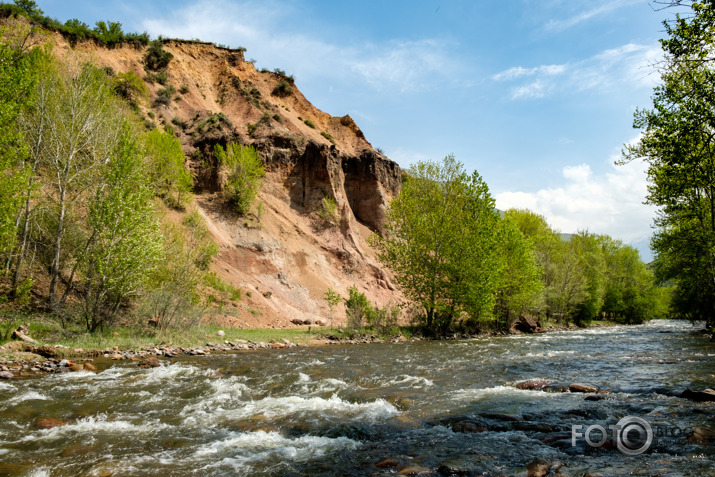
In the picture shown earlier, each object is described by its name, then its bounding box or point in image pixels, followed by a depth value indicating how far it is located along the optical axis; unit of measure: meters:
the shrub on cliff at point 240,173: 41.56
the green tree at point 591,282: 49.41
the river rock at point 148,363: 13.13
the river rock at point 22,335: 13.62
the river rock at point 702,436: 5.99
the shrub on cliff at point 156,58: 51.91
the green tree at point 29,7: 41.97
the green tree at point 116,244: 16.27
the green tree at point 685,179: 9.78
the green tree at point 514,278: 31.70
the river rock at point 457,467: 5.20
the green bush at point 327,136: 61.64
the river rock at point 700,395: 8.51
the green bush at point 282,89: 63.19
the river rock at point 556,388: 10.12
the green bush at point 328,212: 49.91
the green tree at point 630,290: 55.84
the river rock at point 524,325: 34.88
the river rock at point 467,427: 7.10
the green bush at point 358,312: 25.56
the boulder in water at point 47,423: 7.20
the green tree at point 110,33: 48.95
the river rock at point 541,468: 5.00
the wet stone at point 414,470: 5.22
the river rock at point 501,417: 7.69
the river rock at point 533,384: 10.57
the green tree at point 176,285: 18.58
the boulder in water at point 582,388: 10.02
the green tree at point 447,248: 26.50
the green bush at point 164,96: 47.25
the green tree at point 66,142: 18.62
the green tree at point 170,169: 34.53
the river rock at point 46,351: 13.05
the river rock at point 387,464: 5.52
